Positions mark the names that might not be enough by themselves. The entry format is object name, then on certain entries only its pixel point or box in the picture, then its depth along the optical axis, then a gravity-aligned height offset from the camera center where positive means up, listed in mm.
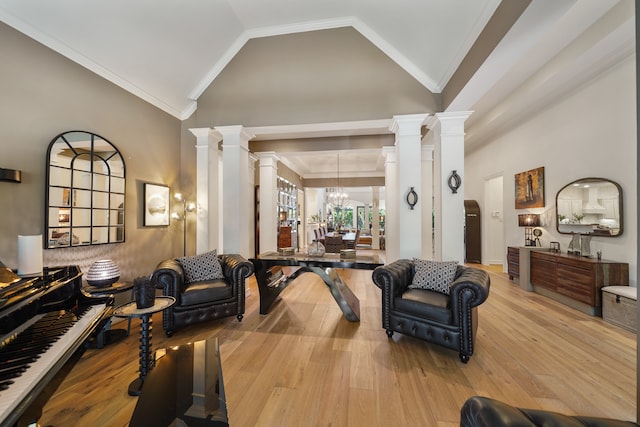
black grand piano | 943 -596
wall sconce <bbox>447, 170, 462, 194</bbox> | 3512 +516
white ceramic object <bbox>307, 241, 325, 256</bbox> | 3632 -450
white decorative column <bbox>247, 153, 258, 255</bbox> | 5939 +515
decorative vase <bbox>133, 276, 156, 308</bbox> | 1952 -570
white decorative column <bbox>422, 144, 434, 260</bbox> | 4981 +318
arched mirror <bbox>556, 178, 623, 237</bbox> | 3428 +167
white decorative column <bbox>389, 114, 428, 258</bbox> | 3684 +562
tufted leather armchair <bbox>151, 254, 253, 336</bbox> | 2787 -860
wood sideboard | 3248 -815
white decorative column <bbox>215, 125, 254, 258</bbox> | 4062 +478
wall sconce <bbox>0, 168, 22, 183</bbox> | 2227 +390
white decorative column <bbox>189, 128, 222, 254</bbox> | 4180 +506
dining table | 7725 -598
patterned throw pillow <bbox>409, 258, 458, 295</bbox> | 2746 -631
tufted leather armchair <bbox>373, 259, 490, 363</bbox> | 2297 -857
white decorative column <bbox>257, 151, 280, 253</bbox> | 6109 +438
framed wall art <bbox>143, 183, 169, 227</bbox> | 3715 +206
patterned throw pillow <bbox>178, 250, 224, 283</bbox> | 3174 -623
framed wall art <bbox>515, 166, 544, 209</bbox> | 4766 +600
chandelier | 10053 +973
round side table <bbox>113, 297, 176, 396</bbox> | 1872 -884
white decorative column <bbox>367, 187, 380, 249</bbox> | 9742 -240
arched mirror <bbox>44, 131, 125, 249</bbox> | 2631 +312
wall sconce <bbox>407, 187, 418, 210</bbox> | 3662 +301
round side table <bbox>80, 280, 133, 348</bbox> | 2545 -1134
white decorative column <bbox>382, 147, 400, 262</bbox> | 5574 +461
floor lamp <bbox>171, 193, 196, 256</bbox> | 4252 +98
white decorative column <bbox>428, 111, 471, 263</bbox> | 3529 +417
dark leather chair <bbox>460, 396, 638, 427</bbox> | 847 -692
